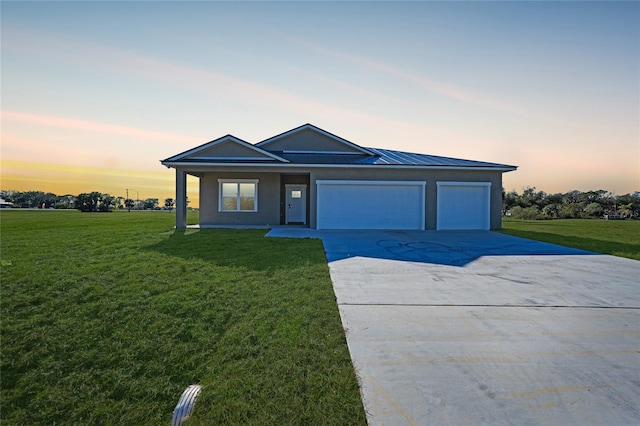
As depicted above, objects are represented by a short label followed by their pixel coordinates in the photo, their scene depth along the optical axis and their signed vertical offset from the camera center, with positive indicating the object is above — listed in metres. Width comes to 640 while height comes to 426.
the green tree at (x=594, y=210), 29.61 +0.21
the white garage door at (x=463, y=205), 15.34 +0.28
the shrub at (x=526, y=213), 27.86 -0.13
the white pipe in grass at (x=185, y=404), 2.36 -1.52
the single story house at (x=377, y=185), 14.75 +1.17
